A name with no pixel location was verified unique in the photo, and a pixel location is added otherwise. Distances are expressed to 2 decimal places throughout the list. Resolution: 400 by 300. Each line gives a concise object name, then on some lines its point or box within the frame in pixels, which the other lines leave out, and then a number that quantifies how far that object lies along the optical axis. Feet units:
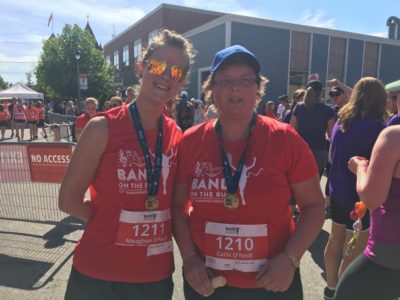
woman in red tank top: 5.98
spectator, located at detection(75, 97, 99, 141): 22.25
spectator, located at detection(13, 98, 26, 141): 58.39
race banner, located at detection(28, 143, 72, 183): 15.34
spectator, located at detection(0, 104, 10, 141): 57.88
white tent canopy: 91.71
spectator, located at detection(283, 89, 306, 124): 23.63
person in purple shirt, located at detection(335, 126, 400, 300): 6.22
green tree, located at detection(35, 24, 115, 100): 116.98
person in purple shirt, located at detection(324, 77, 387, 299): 10.61
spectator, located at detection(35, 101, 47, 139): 62.01
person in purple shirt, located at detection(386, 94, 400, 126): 10.34
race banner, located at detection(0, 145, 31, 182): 15.47
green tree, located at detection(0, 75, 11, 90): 307.89
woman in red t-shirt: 5.69
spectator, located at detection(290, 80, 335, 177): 17.15
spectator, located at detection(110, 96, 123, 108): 30.71
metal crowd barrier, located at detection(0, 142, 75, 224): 15.34
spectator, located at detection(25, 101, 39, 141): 59.72
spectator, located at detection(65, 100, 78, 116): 68.03
